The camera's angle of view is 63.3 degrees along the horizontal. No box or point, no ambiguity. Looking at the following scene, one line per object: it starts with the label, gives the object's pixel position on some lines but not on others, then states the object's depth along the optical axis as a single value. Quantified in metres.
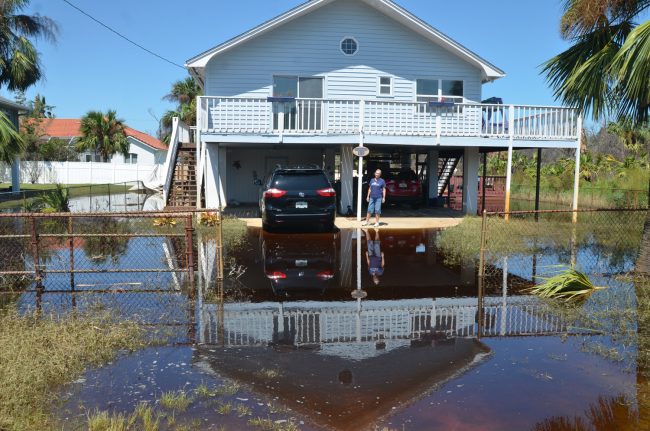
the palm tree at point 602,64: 8.63
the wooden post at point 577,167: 16.87
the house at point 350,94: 16.42
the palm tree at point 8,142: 11.33
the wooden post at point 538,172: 18.58
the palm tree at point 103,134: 44.19
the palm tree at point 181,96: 37.85
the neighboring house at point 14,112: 26.80
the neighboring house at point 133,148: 52.38
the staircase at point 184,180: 18.42
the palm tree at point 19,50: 23.94
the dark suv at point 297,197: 13.22
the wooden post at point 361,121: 15.85
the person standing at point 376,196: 15.36
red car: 20.73
